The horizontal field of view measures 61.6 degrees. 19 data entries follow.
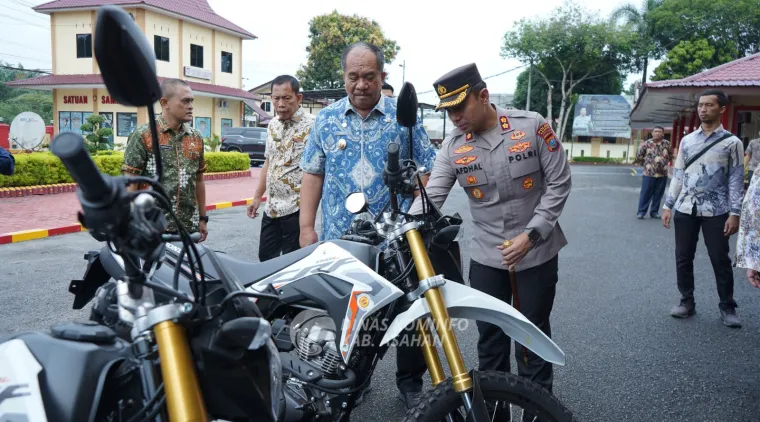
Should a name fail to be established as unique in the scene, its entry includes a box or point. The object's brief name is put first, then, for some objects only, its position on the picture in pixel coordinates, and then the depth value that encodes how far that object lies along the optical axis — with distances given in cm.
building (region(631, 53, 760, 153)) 1352
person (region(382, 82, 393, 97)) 639
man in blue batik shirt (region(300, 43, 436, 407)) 331
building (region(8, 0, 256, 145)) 2781
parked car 2762
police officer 274
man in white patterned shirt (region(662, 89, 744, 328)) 486
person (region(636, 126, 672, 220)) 1131
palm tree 4222
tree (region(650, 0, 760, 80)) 3784
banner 4684
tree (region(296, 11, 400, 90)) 4056
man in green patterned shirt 363
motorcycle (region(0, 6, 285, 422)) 132
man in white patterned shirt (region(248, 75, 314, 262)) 460
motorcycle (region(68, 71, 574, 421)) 210
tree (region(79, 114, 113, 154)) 1675
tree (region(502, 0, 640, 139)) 4091
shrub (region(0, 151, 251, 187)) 1184
